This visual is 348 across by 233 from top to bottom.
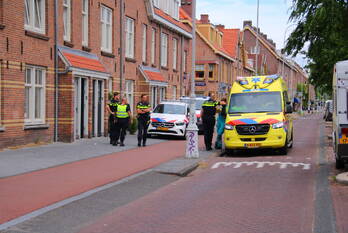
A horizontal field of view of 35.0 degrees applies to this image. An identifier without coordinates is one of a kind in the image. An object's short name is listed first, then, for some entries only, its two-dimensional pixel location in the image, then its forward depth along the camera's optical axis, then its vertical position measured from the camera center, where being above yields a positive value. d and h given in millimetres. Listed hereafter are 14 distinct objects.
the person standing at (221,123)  18891 -689
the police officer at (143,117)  19500 -533
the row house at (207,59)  53969 +4404
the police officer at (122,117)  19297 -535
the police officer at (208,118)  18812 -518
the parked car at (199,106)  27162 -173
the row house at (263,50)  92688 +9138
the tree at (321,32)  18422 +2544
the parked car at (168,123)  23859 -890
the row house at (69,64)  17109 +1438
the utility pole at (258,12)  48144 +7931
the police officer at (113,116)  19619 -526
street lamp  15766 -839
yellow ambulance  16891 -360
